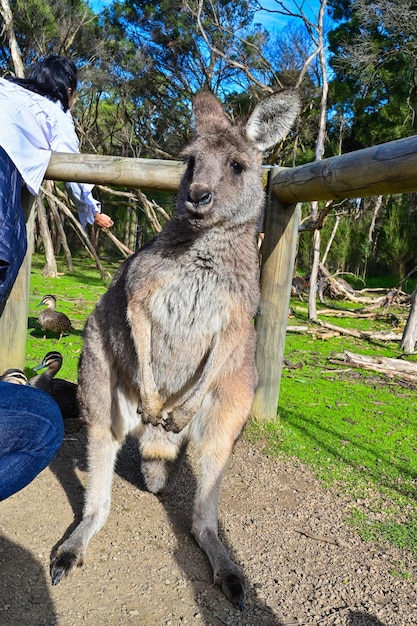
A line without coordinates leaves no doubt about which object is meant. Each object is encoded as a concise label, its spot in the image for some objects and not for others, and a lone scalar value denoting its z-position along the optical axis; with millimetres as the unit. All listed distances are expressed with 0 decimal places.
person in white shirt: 2178
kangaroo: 2211
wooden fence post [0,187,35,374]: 3350
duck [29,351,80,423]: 3357
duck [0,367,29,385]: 3125
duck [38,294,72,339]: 5254
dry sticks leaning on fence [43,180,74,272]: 10879
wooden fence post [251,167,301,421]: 3107
